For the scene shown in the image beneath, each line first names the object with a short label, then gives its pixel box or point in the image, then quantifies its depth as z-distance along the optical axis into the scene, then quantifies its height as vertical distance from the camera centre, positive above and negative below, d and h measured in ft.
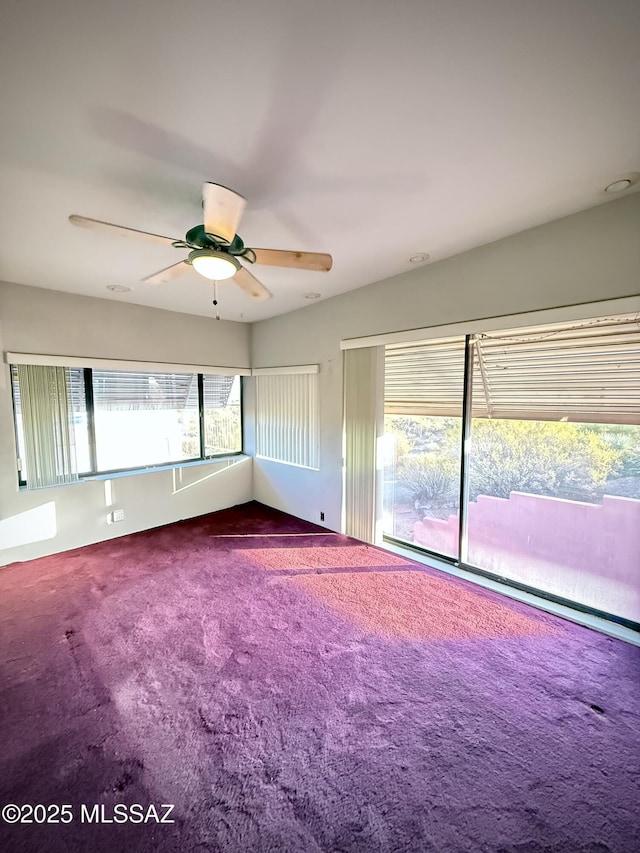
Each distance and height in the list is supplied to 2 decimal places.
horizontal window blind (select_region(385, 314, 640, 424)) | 7.55 +0.56
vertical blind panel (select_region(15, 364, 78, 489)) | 10.79 -0.75
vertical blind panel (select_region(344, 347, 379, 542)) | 11.48 -1.41
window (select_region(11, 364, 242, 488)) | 11.00 -0.76
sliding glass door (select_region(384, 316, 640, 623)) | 7.79 -1.52
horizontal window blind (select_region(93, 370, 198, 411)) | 12.65 +0.36
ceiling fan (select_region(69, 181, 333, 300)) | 4.80 +2.52
